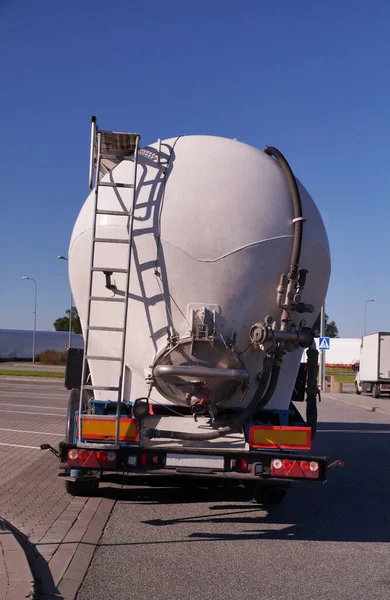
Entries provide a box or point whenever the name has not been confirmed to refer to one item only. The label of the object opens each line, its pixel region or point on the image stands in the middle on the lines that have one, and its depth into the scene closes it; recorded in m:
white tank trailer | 6.76
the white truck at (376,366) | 32.25
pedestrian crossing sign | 28.52
